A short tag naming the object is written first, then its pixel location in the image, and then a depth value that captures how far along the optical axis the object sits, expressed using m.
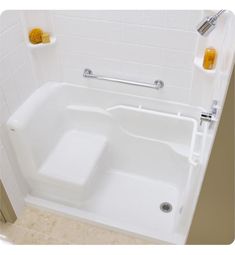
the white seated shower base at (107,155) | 1.66
